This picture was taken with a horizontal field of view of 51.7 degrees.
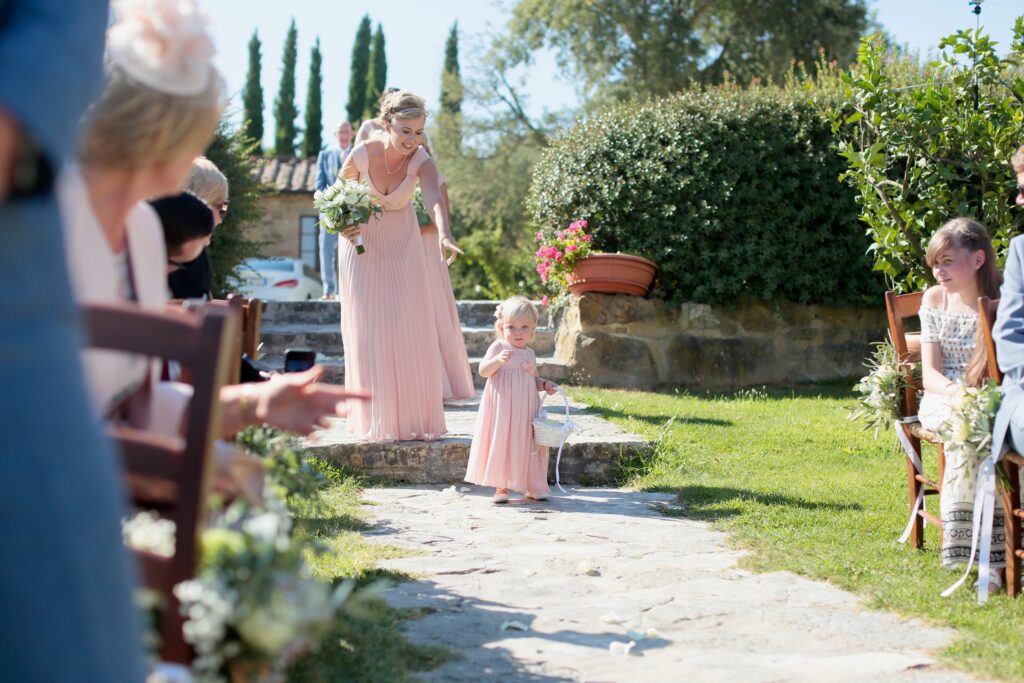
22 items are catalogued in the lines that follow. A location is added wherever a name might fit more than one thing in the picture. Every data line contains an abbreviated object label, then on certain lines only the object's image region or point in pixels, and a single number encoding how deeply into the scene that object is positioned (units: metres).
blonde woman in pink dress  6.91
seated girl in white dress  4.70
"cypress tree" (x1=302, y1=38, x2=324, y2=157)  44.69
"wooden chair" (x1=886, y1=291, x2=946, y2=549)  4.96
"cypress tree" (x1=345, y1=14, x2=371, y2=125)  46.09
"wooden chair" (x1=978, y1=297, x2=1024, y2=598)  4.16
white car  20.80
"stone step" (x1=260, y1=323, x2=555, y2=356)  11.34
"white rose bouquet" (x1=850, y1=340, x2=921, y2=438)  5.05
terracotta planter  10.48
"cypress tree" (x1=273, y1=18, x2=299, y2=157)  44.50
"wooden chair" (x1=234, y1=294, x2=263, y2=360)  3.66
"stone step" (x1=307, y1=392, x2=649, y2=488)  6.83
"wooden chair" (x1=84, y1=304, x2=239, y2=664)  1.55
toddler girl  6.11
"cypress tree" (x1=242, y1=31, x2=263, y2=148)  44.88
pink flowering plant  10.61
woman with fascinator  1.64
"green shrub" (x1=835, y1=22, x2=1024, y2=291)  6.43
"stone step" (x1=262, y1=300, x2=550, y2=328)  12.53
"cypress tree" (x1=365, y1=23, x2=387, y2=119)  45.72
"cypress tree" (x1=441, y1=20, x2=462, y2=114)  30.53
